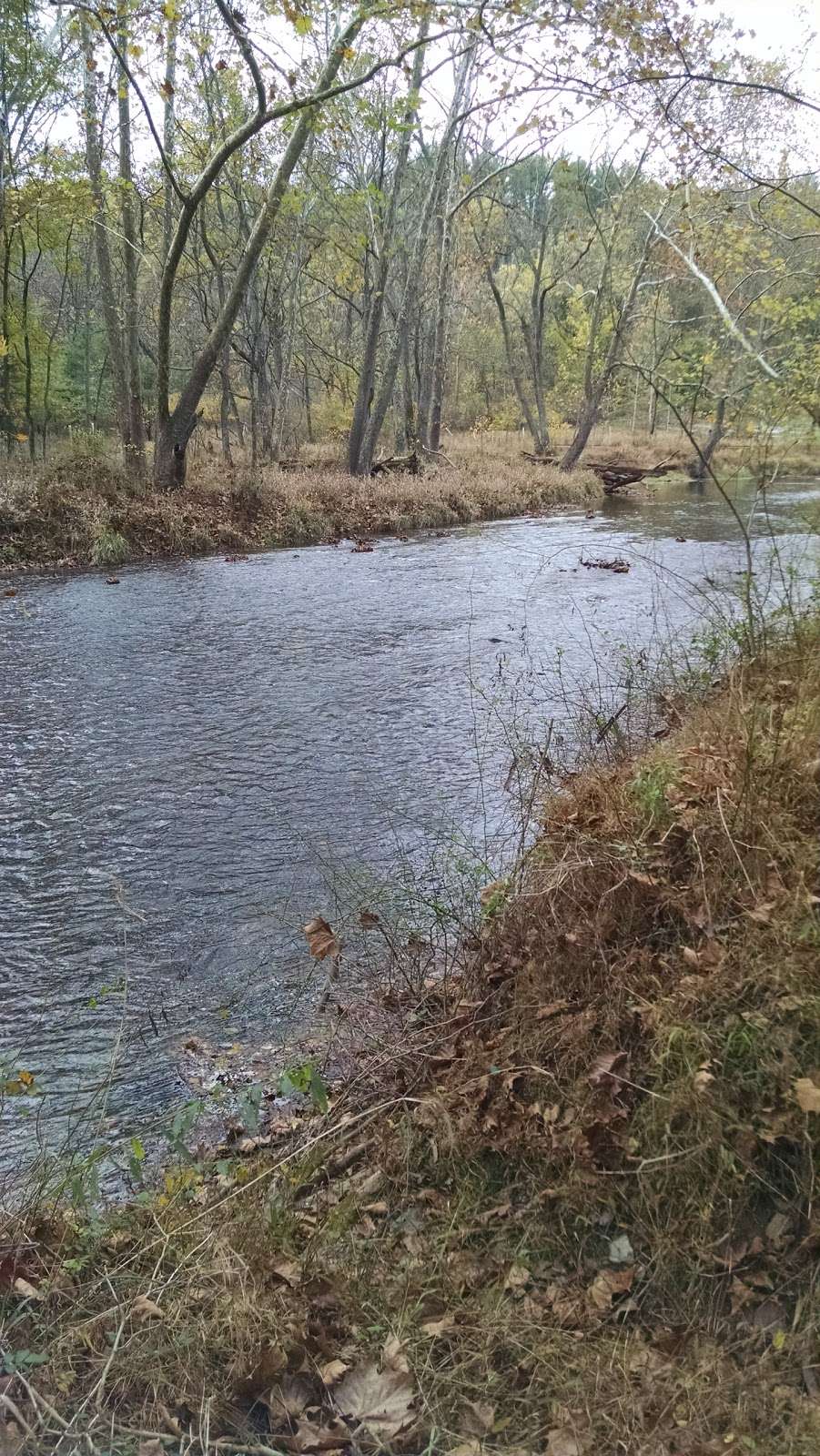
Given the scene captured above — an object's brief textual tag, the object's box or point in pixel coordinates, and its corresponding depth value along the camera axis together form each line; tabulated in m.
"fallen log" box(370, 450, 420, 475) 23.47
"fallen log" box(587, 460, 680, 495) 27.72
